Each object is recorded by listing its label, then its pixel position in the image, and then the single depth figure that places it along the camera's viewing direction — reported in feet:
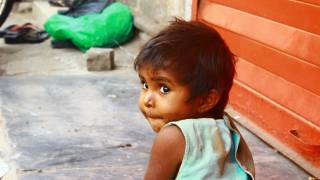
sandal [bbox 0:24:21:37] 20.18
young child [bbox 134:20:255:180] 5.15
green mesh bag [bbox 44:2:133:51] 18.68
